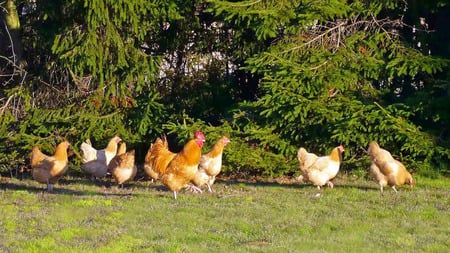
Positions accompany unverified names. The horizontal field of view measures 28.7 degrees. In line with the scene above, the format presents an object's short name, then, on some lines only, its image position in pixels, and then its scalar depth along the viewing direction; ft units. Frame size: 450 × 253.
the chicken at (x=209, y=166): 50.88
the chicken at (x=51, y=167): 51.78
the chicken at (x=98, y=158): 57.21
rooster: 46.29
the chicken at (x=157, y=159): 50.14
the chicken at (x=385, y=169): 49.62
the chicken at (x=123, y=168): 53.06
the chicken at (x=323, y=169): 50.96
